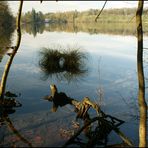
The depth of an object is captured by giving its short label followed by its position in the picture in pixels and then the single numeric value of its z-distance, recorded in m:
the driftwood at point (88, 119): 5.97
